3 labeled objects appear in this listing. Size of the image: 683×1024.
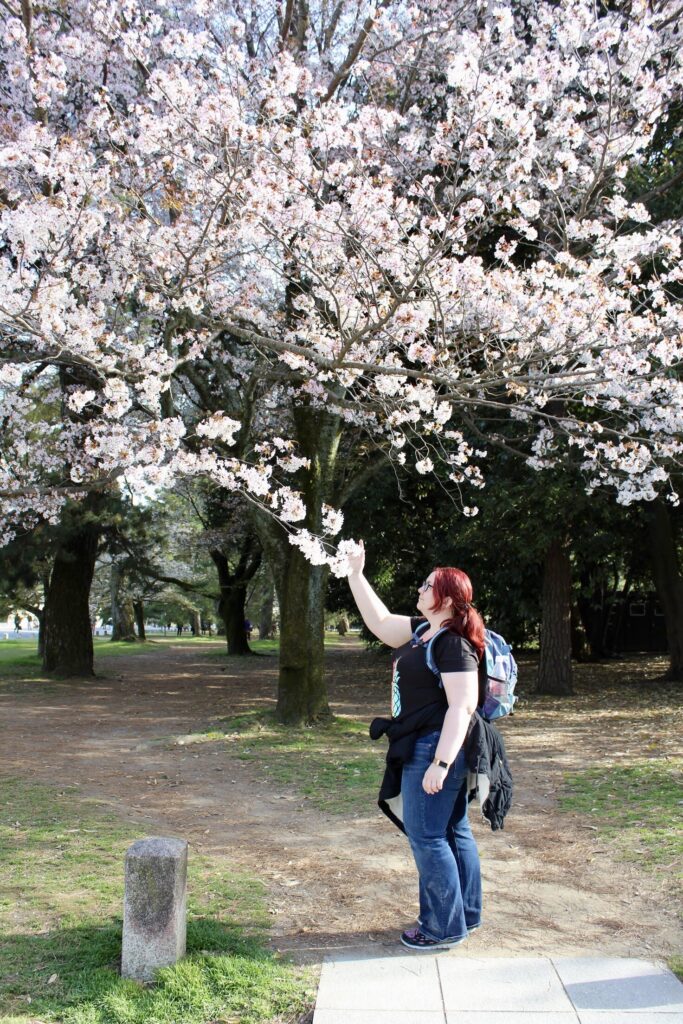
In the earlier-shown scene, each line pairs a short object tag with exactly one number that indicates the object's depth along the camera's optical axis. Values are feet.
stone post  11.98
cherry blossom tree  20.89
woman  12.13
